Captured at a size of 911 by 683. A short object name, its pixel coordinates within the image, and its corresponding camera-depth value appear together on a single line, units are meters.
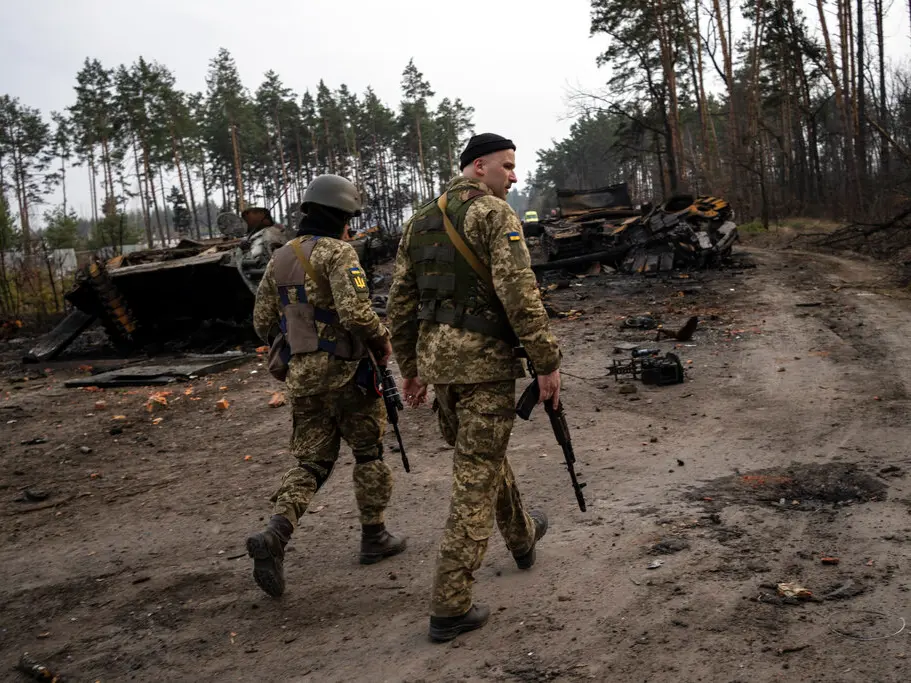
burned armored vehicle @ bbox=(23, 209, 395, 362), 12.61
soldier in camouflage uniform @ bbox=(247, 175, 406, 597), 3.83
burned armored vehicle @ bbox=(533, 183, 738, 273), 16.97
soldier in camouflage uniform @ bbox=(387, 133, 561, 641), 2.96
